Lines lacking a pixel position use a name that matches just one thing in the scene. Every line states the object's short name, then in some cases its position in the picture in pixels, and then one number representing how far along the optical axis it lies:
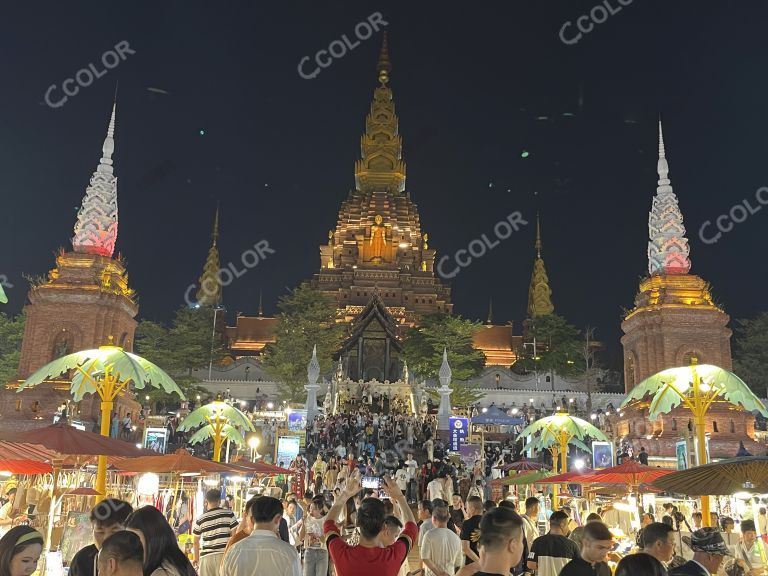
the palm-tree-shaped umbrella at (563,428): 19.41
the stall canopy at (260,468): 15.60
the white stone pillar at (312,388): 34.53
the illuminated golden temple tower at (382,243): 62.06
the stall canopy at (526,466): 23.23
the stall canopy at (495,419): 31.31
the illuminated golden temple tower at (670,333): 34.66
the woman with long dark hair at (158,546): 3.74
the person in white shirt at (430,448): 25.67
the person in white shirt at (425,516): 8.12
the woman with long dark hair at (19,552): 3.91
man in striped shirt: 6.62
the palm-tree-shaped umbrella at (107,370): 11.93
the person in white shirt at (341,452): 25.48
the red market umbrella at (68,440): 10.20
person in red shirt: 4.54
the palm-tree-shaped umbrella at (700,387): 12.73
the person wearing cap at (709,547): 5.00
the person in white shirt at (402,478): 21.32
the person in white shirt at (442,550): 6.77
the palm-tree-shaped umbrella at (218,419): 18.21
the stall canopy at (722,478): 6.45
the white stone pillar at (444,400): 34.41
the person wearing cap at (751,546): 8.69
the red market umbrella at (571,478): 14.26
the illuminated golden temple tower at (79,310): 34.72
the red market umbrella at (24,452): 9.36
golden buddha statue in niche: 66.69
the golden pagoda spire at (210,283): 70.62
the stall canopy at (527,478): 17.70
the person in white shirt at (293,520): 11.43
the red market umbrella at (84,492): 11.23
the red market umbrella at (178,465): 13.72
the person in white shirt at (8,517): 9.94
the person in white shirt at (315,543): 8.42
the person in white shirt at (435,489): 17.20
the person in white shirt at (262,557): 4.64
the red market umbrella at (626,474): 13.61
